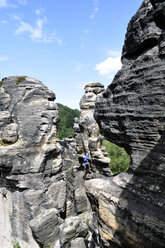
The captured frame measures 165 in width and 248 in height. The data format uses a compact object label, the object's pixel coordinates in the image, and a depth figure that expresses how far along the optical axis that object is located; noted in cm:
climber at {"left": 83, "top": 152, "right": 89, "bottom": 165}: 970
